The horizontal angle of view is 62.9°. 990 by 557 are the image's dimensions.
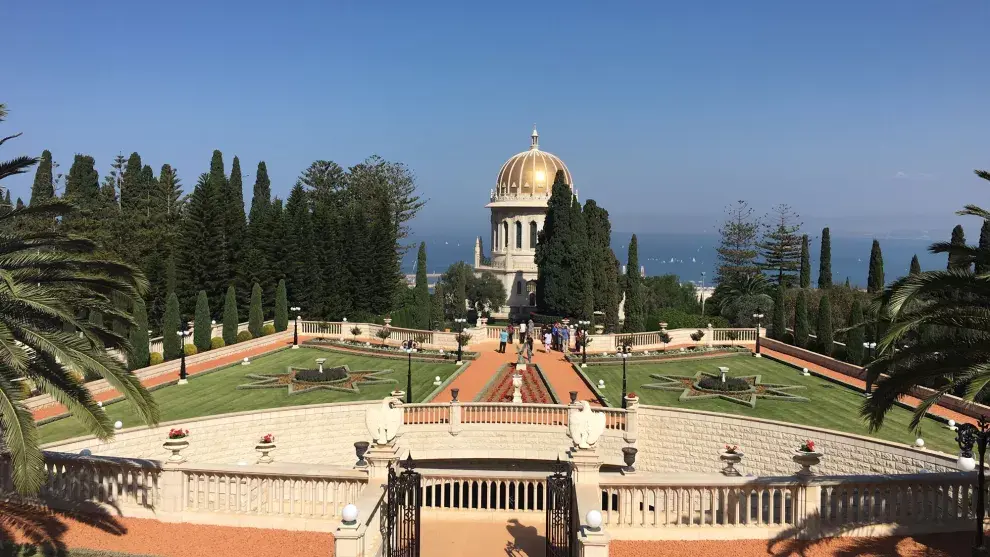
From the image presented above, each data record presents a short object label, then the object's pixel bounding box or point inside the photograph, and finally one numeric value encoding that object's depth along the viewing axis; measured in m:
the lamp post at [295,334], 41.83
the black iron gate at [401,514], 11.60
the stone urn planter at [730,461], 17.08
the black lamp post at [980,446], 11.34
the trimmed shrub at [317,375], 32.34
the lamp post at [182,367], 31.50
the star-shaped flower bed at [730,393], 30.53
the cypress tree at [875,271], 59.41
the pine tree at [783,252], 73.50
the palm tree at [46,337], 10.95
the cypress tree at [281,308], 45.97
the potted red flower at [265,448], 16.77
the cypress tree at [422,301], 50.22
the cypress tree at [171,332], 35.91
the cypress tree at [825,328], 39.62
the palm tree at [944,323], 11.55
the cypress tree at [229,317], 40.94
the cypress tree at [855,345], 36.25
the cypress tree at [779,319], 45.95
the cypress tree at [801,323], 41.50
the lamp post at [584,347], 37.60
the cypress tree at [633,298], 52.16
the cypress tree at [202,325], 38.47
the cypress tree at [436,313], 53.92
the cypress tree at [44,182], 63.72
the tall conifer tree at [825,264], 65.48
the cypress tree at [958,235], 52.97
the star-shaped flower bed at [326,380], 31.39
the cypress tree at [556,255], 54.60
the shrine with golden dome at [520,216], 79.44
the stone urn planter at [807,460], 12.74
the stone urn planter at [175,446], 13.34
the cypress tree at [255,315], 43.53
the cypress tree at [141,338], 32.75
